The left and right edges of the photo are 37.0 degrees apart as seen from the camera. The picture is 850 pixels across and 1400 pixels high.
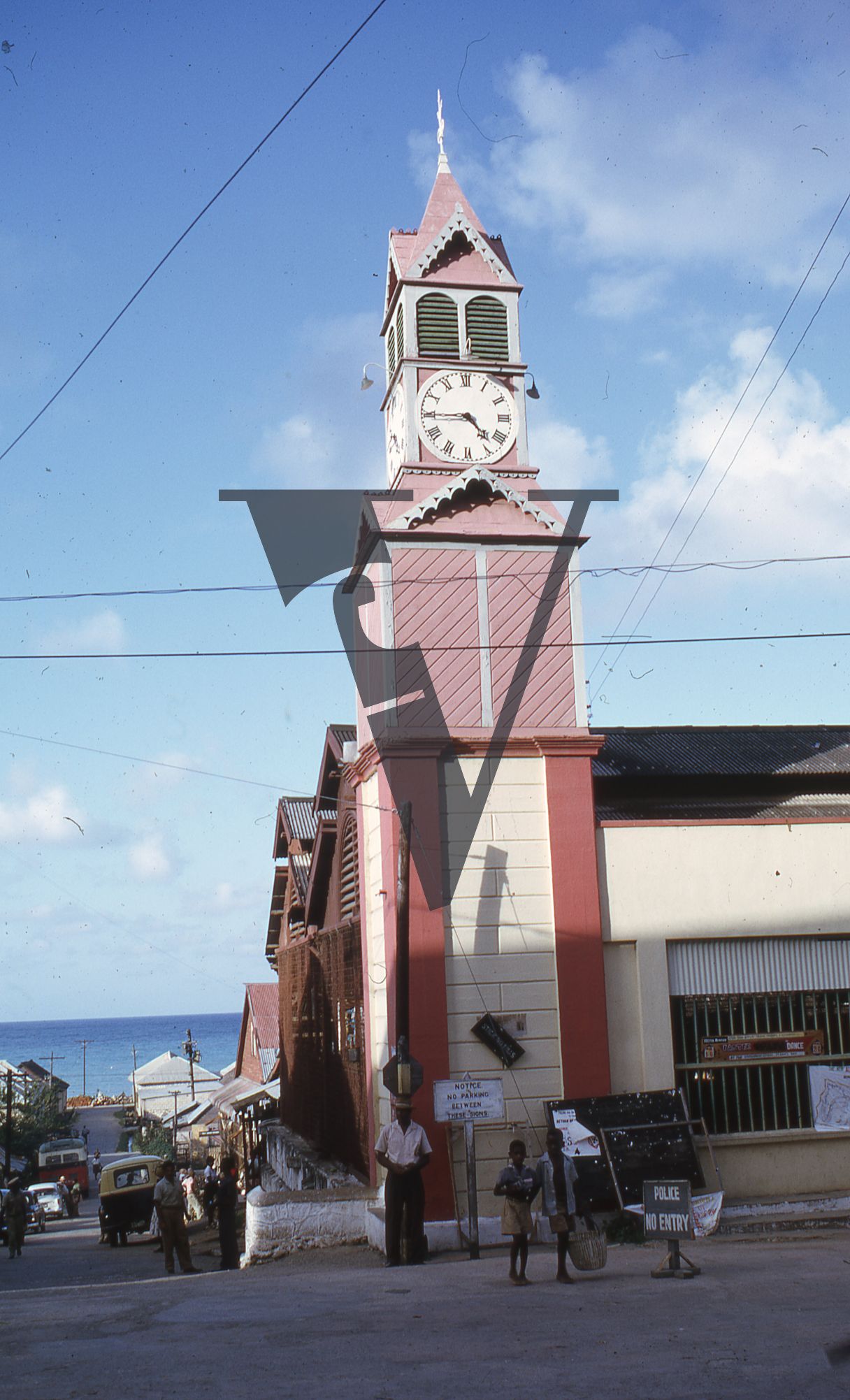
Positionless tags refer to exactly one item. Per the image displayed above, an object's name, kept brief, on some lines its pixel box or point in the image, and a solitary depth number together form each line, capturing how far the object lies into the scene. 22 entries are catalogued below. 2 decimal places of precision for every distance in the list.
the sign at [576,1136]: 14.91
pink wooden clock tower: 15.51
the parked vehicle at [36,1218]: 39.16
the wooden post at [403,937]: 14.44
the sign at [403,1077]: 14.01
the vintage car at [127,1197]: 31.88
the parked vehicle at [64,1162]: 58.25
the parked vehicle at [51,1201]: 46.75
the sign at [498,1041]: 15.35
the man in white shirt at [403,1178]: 13.80
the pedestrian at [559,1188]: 12.05
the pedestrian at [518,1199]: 12.03
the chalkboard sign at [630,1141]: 14.90
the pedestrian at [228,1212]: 17.73
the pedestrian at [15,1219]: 27.61
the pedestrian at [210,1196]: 28.22
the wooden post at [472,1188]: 14.08
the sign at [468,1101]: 14.23
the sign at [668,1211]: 12.19
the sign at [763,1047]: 16.08
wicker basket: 12.15
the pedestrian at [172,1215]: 18.78
